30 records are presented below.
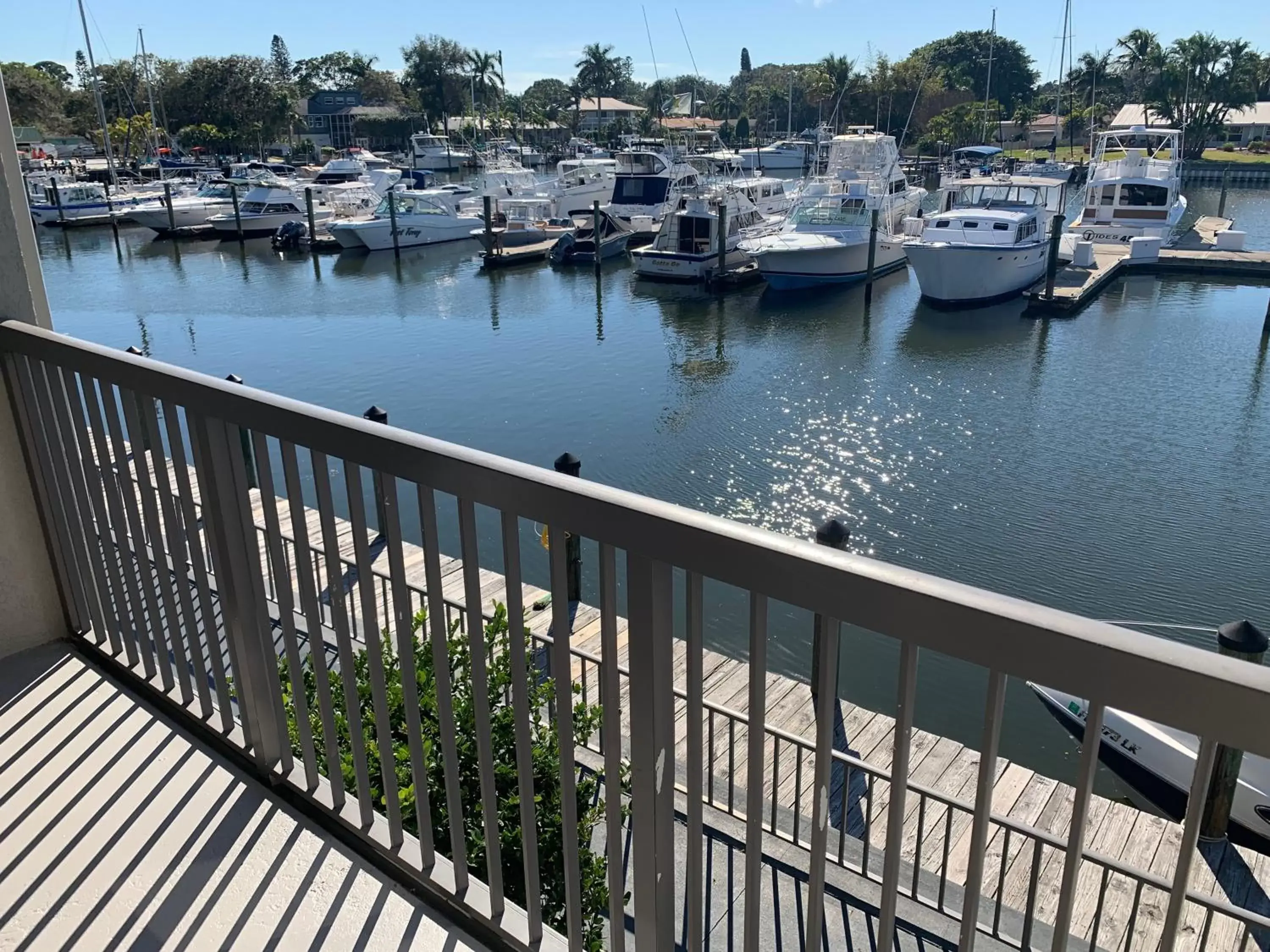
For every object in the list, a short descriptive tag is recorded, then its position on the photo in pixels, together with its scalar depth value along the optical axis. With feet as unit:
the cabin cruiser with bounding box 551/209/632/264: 91.56
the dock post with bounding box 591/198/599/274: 87.04
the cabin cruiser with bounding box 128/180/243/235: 110.93
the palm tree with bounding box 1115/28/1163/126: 203.72
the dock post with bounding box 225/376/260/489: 24.45
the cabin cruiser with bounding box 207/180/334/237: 109.19
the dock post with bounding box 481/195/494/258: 90.94
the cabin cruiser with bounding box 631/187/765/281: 80.59
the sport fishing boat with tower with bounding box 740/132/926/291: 76.43
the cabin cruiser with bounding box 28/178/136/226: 116.78
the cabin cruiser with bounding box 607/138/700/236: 103.81
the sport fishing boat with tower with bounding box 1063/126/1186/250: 89.92
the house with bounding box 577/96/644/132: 291.99
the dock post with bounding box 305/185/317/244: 101.91
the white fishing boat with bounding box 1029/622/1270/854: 17.06
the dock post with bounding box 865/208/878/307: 72.79
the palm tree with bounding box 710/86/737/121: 294.46
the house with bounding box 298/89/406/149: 257.34
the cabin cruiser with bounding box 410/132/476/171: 215.31
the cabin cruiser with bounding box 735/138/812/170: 188.93
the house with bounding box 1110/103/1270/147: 192.03
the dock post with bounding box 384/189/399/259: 98.58
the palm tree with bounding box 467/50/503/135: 243.81
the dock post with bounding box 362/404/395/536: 21.03
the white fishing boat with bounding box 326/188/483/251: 99.04
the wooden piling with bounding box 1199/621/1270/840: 15.46
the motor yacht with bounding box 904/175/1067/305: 68.18
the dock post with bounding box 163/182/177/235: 108.99
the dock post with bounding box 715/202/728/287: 78.69
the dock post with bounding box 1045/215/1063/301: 68.39
